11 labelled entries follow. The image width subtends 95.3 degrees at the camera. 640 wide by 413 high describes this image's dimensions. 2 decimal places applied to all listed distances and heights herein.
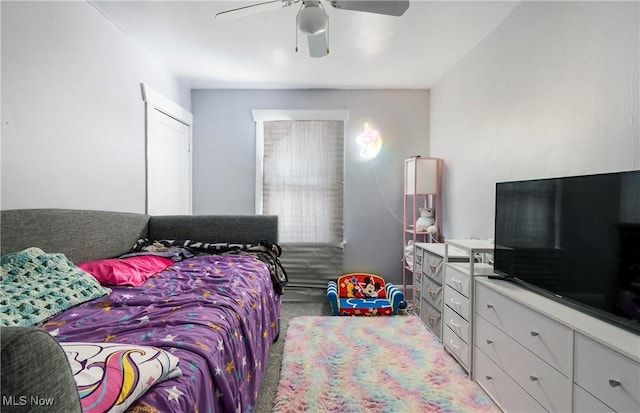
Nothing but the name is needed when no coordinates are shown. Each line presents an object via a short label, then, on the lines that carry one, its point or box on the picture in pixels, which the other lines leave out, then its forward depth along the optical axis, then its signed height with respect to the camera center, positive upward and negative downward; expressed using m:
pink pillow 1.61 -0.44
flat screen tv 1.01 -0.18
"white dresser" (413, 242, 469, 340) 2.21 -0.69
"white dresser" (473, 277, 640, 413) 0.92 -0.61
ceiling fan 1.53 +1.03
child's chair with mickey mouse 2.82 -1.02
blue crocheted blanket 1.10 -0.40
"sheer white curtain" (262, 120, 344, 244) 3.51 +0.25
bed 0.70 -0.47
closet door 2.71 +0.40
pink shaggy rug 1.56 -1.10
